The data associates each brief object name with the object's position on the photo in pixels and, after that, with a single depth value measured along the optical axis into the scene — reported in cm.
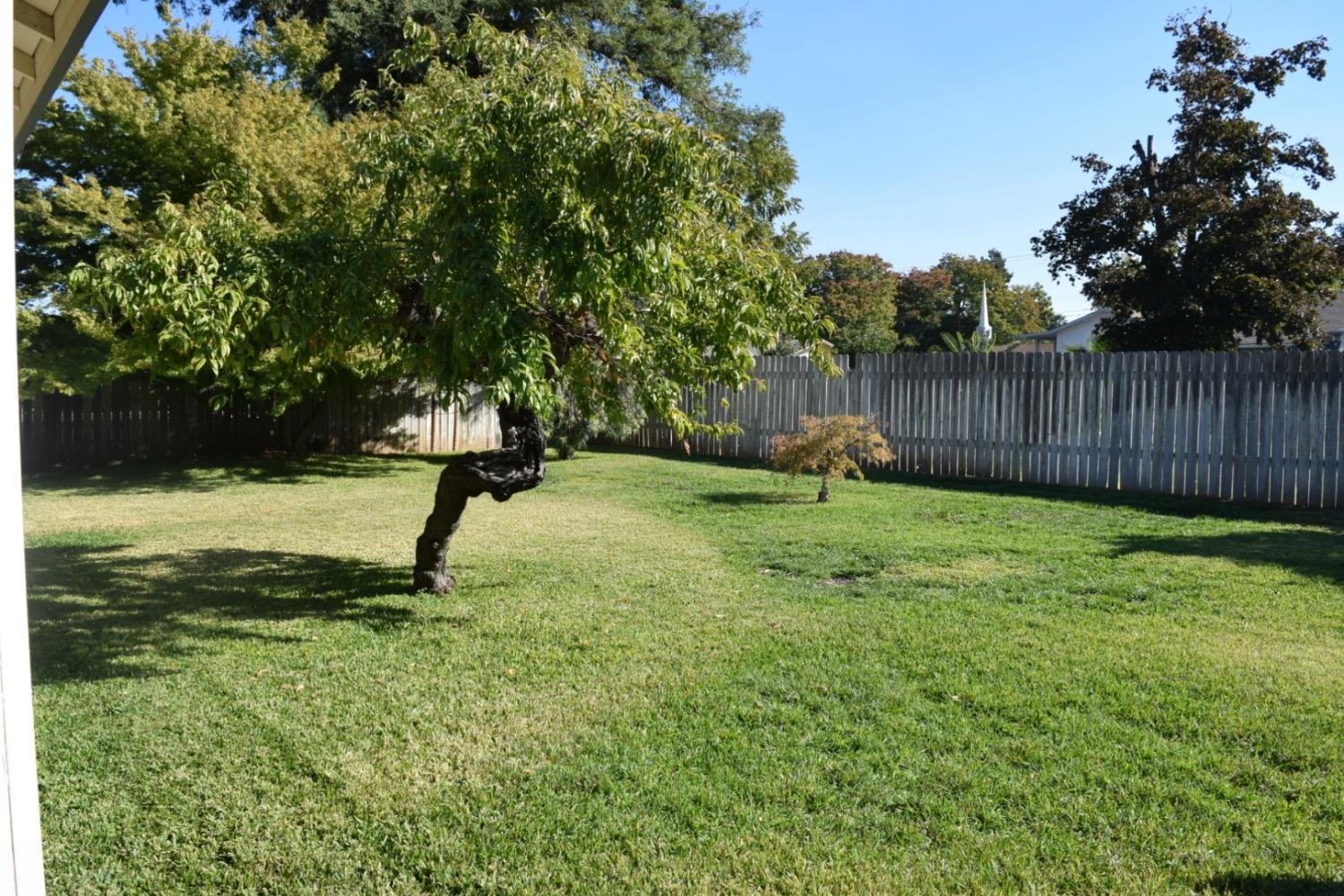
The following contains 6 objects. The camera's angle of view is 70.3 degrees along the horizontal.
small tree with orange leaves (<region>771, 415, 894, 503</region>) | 1102
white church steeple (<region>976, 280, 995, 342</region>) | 3197
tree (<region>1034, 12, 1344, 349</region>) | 1823
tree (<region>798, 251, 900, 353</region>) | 4428
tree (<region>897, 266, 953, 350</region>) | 5068
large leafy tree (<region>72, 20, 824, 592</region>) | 510
